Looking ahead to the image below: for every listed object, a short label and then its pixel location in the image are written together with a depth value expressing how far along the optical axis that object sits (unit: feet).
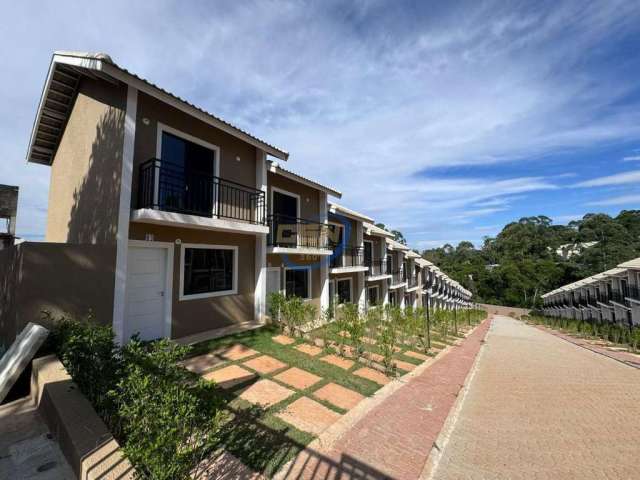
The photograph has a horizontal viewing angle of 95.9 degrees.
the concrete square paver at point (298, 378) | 17.84
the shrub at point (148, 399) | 7.23
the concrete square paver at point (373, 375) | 20.23
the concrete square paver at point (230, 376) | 17.17
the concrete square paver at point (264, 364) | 19.49
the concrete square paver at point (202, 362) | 18.86
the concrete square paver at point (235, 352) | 21.12
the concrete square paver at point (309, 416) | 13.45
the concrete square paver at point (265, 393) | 15.40
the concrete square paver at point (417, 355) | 28.32
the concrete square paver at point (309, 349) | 23.94
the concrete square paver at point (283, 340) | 25.54
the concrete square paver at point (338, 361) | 21.98
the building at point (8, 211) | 39.86
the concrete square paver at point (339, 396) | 16.09
